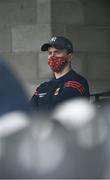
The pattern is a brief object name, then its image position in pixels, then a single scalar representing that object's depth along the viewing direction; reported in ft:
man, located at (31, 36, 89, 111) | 25.66
